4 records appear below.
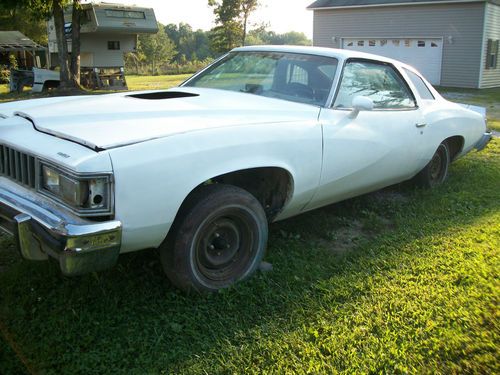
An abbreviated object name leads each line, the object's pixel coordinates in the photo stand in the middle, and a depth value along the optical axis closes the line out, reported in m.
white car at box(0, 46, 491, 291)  2.52
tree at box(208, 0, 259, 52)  42.12
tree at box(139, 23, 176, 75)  77.88
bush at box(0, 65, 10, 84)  25.59
